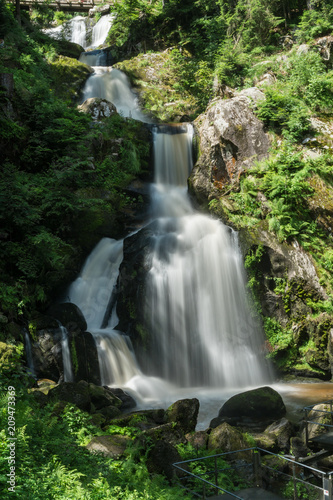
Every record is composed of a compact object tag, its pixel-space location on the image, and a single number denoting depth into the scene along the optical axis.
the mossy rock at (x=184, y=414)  7.97
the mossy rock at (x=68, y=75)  23.39
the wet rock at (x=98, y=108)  19.84
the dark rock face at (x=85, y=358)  10.66
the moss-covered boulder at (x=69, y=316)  11.33
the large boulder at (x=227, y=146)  16.64
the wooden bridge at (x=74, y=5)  34.34
